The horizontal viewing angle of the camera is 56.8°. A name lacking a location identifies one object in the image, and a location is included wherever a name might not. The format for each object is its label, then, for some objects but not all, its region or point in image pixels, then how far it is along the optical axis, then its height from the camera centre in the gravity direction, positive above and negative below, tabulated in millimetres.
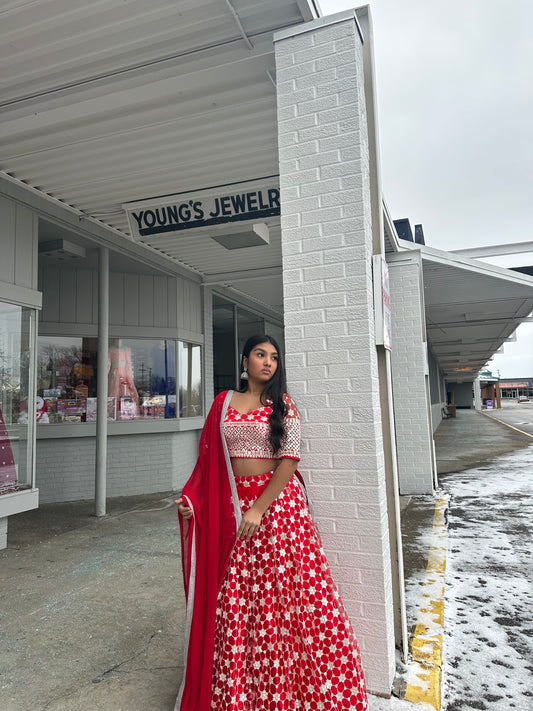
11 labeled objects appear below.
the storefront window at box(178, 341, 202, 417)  8266 +440
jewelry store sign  4879 +2034
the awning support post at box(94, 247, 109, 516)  6371 +450
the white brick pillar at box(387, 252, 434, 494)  7285 +328
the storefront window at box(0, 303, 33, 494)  4977 +145
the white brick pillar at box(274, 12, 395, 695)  2322 +446
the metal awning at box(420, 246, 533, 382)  8461 +2154
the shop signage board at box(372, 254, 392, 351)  2503 +498
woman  1993 -757
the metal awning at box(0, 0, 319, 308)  3018 +2389
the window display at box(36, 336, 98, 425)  7109 +445
